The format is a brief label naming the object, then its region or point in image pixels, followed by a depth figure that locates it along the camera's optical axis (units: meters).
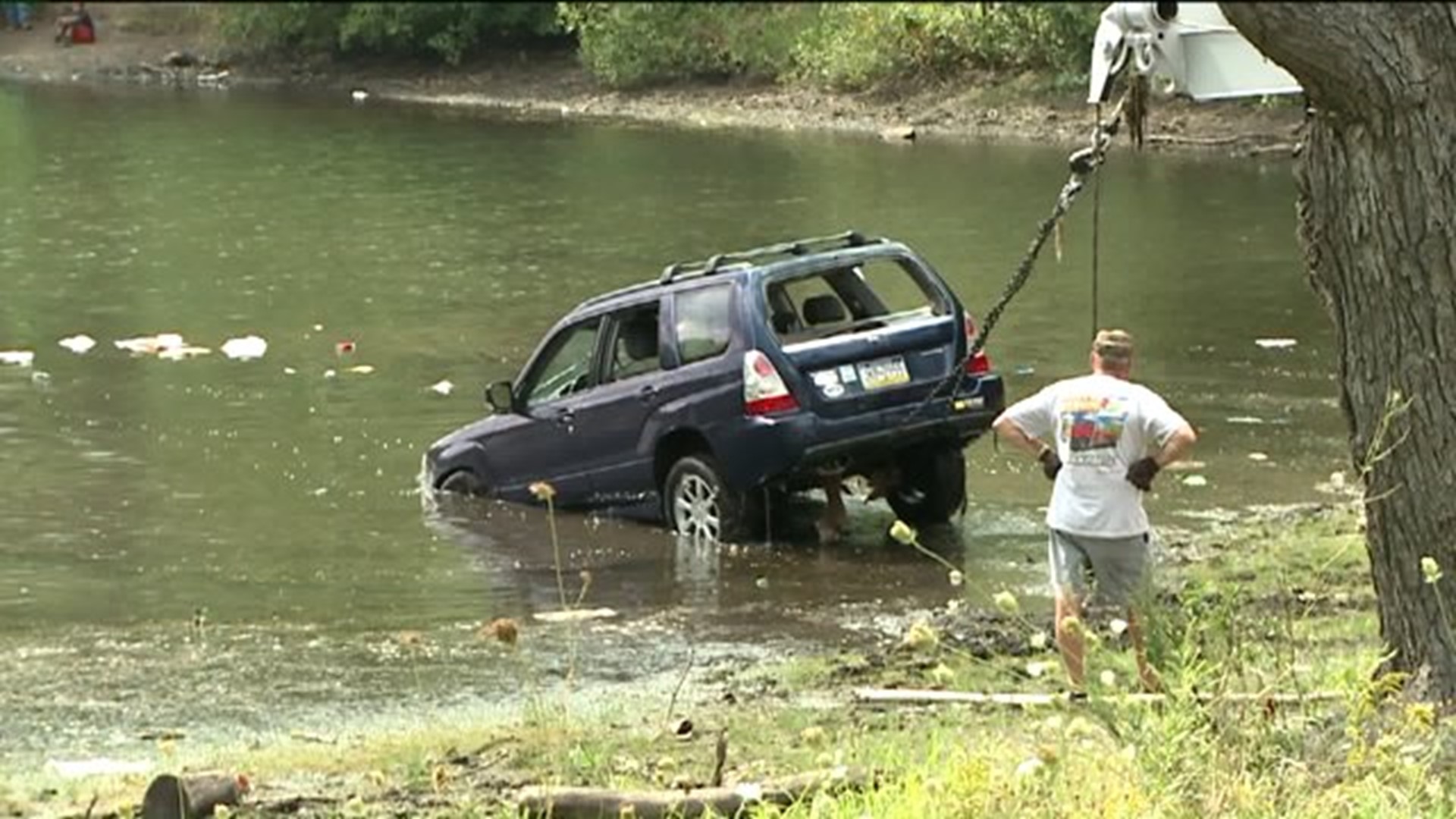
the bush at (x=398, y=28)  65.44
